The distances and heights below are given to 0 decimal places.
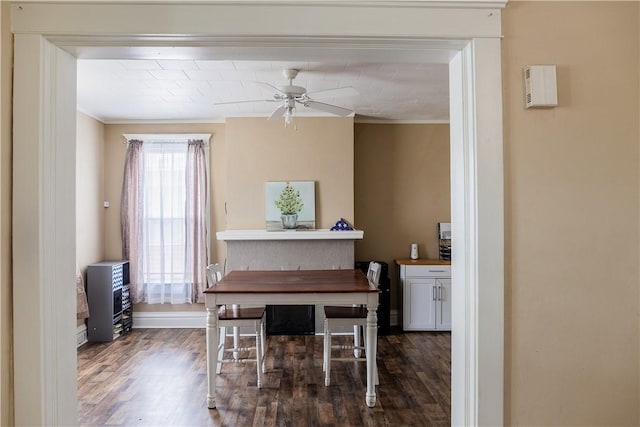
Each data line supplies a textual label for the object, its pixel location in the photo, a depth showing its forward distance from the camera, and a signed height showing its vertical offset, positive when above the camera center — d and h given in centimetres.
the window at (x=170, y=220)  470 +0
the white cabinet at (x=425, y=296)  454 -93
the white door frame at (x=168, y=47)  125 +26
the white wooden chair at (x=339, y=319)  311 -81
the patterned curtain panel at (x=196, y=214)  470 +7
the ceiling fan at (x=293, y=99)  304 +98
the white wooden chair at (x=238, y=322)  306 -81
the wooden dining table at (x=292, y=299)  275 -58
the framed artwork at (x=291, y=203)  457 +18
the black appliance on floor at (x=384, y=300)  453 -98
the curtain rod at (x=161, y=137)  471 +101
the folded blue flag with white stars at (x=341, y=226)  448 -10
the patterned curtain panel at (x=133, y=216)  469 +5
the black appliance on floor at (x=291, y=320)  452 -118
